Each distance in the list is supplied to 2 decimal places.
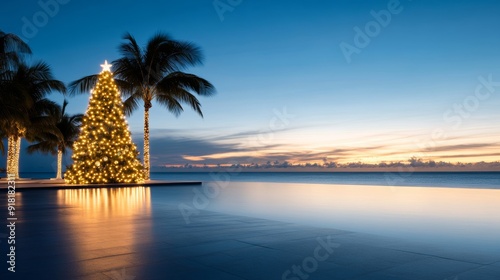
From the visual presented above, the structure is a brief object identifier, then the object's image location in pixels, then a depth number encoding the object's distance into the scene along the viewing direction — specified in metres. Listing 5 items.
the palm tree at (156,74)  21.30
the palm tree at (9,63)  17.22
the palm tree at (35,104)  23.98
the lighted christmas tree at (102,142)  18.22
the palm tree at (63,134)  28.86
